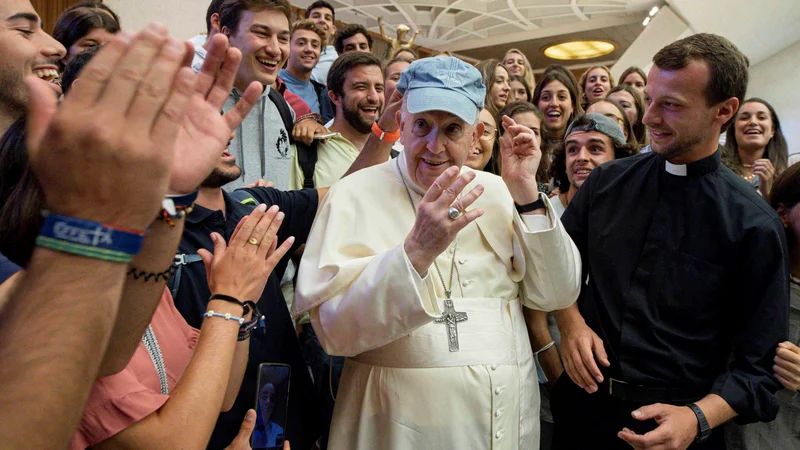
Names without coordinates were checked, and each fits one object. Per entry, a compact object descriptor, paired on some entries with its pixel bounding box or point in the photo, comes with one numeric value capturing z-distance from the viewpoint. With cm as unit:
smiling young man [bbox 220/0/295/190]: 293
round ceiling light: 1634
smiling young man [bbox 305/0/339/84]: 526
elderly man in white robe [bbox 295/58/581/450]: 174
